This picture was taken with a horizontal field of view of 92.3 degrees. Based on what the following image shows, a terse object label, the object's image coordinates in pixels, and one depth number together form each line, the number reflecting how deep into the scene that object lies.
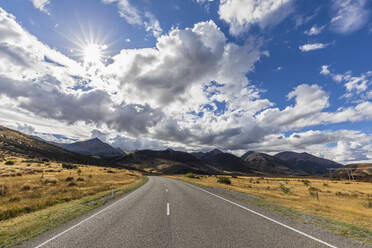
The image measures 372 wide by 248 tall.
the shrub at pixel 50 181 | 27.09
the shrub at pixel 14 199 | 15.55
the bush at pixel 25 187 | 21.04
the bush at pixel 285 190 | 25.97
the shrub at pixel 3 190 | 18.25
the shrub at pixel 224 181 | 40.59
